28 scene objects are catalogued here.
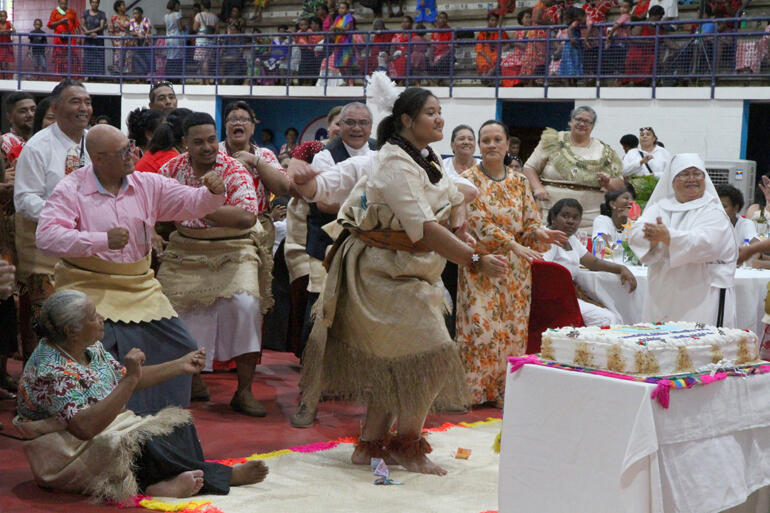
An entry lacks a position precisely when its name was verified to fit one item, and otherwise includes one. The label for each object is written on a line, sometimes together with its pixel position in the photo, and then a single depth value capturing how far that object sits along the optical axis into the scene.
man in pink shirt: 4.20
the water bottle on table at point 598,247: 6.93
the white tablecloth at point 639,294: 6.34
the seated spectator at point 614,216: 7.41
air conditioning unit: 12.18
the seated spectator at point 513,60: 14.59
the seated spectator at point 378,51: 15.63
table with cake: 3.12
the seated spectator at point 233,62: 17.56
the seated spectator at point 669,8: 14.32
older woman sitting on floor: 3.78
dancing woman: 4.25
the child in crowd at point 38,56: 18.75
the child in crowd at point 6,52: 19.02
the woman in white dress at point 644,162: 11.42
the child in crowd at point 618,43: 13.45
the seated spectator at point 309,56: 16.83
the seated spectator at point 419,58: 15.34
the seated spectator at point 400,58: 15.40
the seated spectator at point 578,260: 6.33
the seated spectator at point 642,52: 13.35
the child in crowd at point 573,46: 13.82
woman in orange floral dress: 5.77
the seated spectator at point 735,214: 7.20
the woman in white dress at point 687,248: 5.54
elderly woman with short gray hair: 8.49
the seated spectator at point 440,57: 15.17
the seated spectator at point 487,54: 14.78
